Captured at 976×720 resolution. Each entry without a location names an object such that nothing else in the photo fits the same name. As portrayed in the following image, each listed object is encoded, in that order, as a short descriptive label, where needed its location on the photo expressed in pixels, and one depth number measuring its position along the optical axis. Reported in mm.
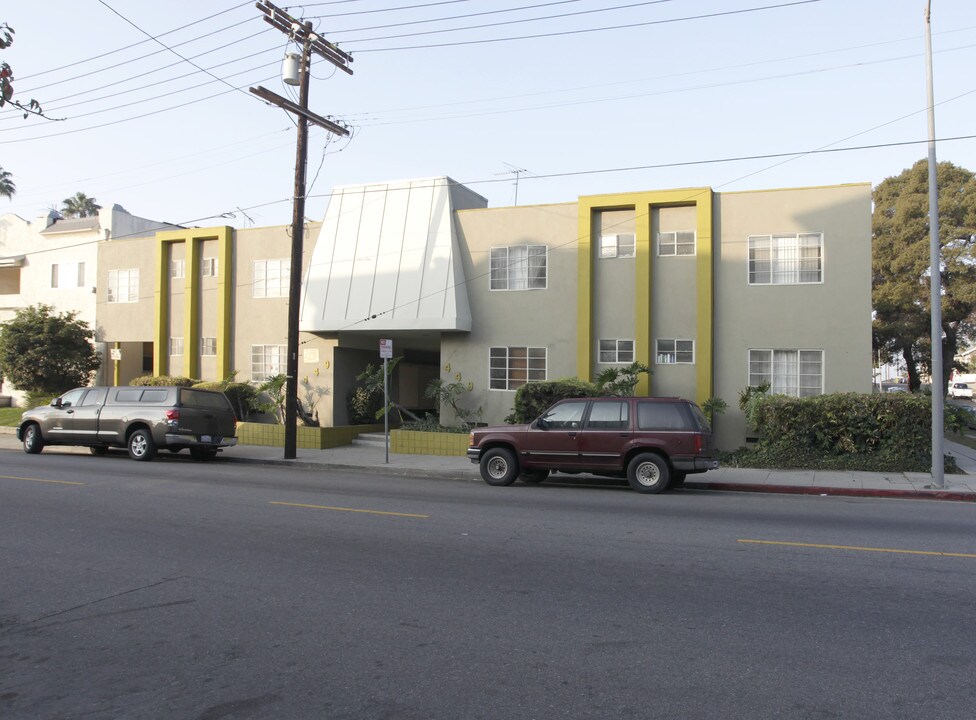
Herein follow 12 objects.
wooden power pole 18797
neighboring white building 28953
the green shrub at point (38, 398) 27359
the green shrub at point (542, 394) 18734
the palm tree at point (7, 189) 41125
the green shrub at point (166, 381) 24688
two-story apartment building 18750
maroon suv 13633
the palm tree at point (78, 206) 61812
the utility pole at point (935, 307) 14008
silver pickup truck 17938
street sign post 17859
